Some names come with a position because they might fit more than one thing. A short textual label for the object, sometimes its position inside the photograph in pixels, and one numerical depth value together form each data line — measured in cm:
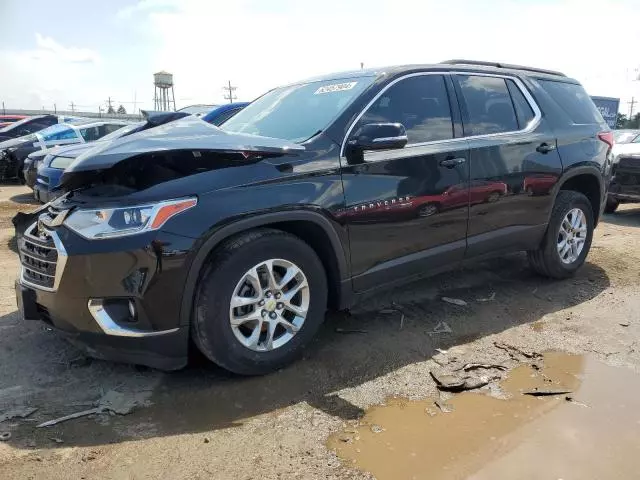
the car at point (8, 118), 2123
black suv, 283
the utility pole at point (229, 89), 6698
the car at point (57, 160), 682
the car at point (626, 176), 838
